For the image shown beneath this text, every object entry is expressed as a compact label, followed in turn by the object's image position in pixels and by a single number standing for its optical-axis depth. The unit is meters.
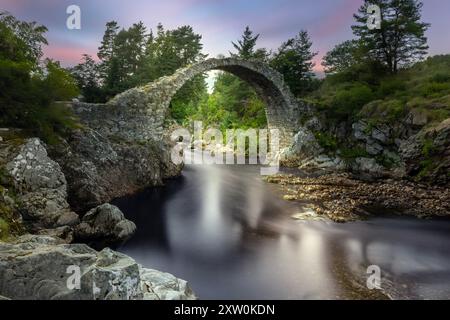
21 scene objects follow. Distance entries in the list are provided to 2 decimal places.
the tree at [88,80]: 23.59
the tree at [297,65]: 29.98
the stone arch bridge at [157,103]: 15.66
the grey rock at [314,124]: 24.25
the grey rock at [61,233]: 8.02
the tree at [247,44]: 39.84
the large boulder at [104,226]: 8.69
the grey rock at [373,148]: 18.98
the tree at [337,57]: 41.20
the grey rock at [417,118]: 16.97
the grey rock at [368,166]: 18.02
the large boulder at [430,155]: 14.24
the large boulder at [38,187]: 8.47
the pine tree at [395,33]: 22.61
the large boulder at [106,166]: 11.33
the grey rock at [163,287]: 5.27
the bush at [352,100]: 21.91
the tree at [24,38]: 11.03
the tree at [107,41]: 37.53
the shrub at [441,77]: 20.64
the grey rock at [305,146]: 23.10
